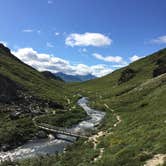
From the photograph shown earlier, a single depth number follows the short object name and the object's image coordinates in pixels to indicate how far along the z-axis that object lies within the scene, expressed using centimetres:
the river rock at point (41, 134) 3498
